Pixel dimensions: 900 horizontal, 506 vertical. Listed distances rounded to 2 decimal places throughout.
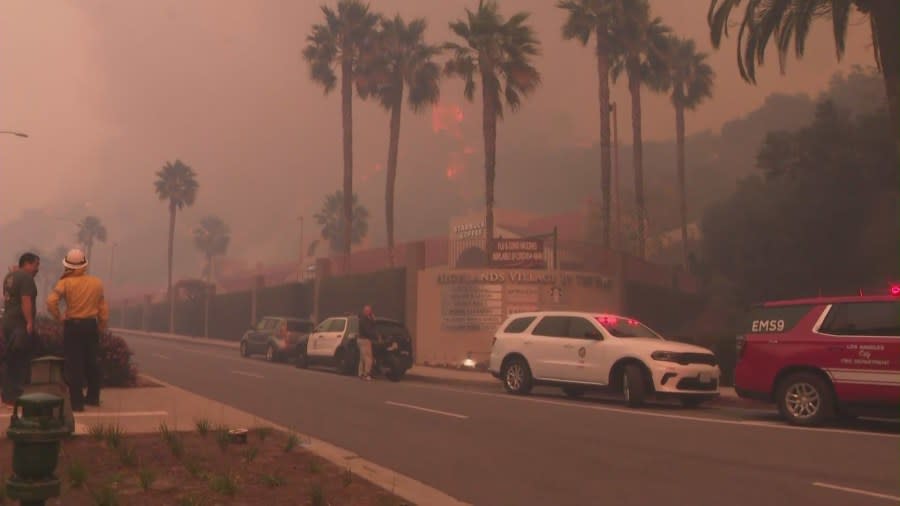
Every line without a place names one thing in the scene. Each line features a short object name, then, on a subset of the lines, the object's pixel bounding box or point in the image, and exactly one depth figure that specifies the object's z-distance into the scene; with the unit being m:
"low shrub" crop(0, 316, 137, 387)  13.70
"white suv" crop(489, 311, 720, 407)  15.00
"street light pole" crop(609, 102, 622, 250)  39.71
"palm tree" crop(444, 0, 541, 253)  33.88
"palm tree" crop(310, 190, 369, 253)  95.88
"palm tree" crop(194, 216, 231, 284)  128.75
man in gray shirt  9.69
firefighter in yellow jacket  9.72
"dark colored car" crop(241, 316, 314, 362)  29.84
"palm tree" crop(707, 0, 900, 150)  20.31
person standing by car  21.72
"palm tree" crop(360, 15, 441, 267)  46.31
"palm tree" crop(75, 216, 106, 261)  107.12
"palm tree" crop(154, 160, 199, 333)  78.75
